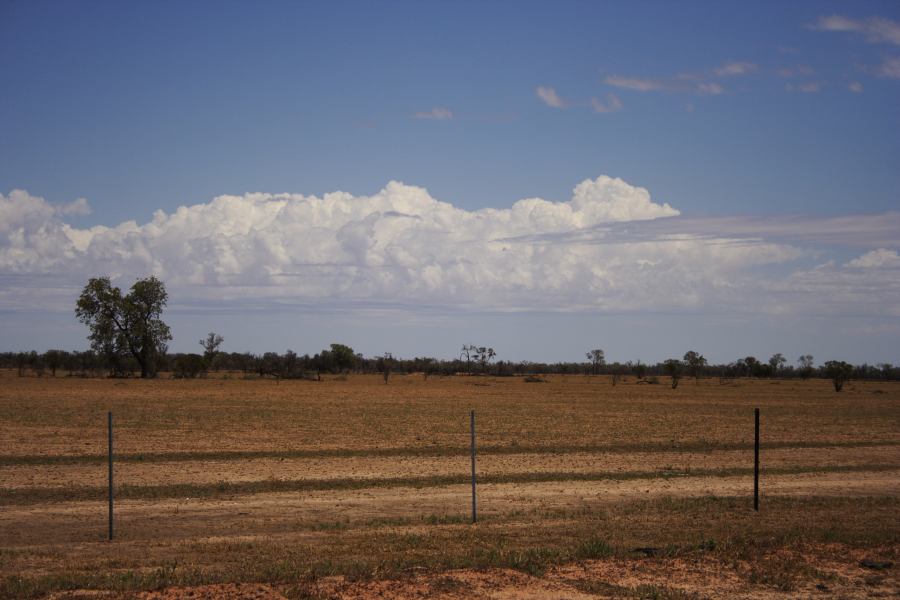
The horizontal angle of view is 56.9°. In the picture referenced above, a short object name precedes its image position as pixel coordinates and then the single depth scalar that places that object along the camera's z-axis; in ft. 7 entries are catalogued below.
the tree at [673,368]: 330.95
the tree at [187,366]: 351.67
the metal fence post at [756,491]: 54.54
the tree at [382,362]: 552.29
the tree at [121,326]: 342.85
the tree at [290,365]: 372.38
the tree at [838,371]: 302.04
